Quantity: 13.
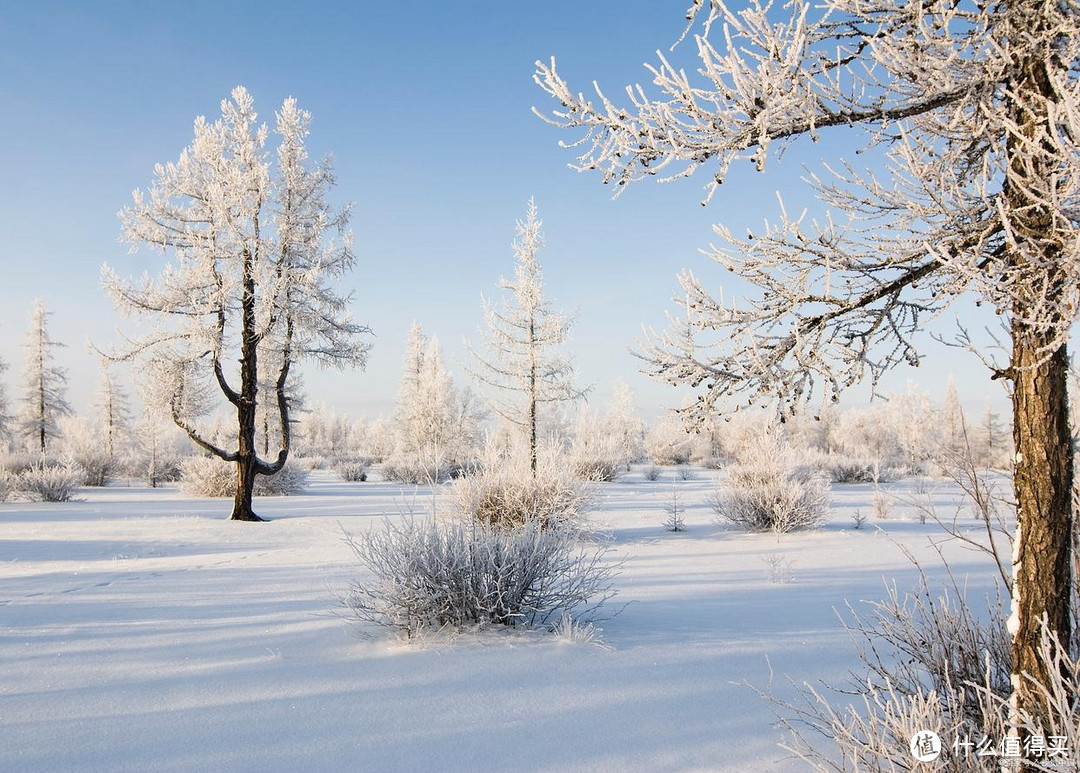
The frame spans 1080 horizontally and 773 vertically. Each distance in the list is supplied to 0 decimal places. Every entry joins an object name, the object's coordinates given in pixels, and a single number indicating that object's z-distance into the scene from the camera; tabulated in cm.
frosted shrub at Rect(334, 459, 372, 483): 2884
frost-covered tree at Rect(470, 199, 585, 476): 2009
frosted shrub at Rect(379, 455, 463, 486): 2784
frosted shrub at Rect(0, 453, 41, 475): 2160
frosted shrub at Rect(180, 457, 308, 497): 1925
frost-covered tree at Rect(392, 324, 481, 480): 3881
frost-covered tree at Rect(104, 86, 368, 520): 1320
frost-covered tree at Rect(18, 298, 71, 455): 3578
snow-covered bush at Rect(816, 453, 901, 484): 2580
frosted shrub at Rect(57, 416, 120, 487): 2481
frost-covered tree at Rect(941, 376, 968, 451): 5840
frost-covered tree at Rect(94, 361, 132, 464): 4253
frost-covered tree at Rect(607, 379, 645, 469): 6026
